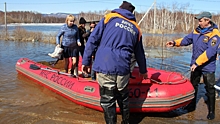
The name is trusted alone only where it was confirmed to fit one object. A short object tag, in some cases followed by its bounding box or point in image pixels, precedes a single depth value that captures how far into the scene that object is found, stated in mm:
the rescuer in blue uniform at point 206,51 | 3871
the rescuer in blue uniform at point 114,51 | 3138
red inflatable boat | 3947
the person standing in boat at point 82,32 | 6375
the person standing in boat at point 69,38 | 5797
